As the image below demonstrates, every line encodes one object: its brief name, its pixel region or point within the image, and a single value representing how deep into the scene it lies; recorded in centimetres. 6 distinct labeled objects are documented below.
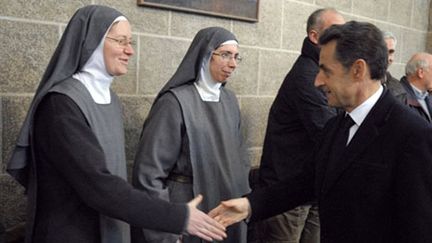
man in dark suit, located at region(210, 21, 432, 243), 174
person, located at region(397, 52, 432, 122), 444
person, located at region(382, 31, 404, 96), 411
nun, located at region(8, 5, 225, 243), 195
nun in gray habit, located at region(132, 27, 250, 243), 262
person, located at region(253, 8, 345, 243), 295
